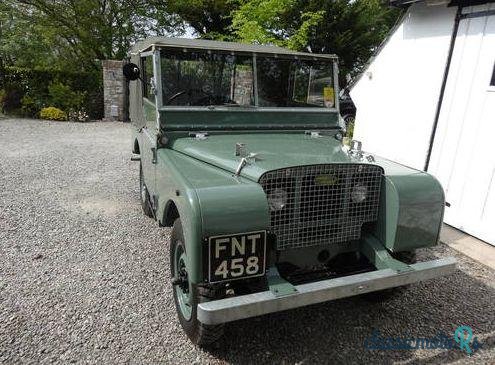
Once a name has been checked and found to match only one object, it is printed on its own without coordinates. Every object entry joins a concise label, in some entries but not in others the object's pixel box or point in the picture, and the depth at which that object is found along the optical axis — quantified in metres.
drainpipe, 4.99
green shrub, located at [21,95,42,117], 14.00
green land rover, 2.19
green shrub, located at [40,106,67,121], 13.73
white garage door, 4.60
